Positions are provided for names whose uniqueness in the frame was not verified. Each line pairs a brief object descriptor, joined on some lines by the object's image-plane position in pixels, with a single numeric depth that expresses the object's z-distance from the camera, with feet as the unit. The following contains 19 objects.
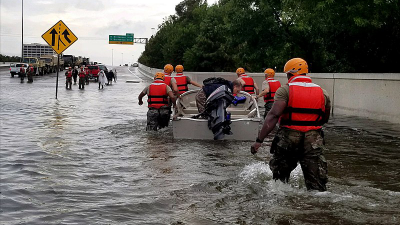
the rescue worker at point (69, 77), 132.67
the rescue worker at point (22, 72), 165.33
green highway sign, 418.31
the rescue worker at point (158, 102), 48.03
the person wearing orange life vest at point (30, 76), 161.42
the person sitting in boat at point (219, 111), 43.14
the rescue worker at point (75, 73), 170.26
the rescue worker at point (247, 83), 58.50
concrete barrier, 60.85
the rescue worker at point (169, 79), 51.88
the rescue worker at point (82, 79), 134.62
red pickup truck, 198.70
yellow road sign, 90.68
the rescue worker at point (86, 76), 160.72
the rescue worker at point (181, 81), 56.08
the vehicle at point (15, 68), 200.80
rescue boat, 44.70
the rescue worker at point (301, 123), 24.31
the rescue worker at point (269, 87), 52.60
